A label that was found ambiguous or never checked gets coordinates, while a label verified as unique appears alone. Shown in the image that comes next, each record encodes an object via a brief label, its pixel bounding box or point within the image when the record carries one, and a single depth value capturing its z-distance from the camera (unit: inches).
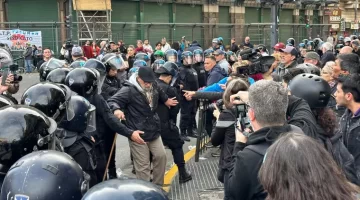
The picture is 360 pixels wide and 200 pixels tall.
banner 907.4
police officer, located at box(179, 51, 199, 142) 418.0
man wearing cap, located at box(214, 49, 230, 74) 400.2
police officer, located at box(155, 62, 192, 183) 290.2
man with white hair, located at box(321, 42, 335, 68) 420.5
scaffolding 1013.2
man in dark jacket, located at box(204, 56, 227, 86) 358.5
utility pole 559.0
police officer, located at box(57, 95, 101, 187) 189.8
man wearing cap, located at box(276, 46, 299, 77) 341.1
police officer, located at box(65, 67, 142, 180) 225.9
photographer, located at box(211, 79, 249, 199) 188.1
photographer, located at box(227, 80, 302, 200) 118.7
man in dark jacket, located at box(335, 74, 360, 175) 173.9
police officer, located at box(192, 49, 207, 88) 454.6
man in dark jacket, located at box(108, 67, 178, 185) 254.2
